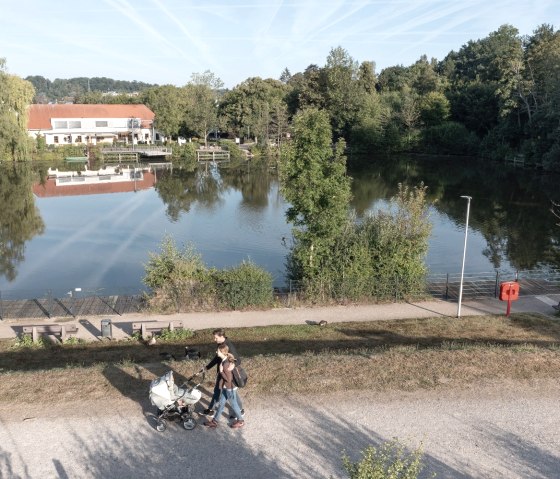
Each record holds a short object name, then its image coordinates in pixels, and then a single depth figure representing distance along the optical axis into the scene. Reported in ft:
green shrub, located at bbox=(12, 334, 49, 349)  53.62
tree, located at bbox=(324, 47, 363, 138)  272.51
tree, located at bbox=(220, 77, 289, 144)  280.10
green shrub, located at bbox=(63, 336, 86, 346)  54.70
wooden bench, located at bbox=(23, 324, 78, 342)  54.65
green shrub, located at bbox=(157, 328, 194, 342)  55.42
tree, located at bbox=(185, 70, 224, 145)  277.23
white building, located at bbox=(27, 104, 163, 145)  265.13
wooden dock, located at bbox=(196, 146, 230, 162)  257.55
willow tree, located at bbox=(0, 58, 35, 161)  200.03
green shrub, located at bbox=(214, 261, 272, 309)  62.80
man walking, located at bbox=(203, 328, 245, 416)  33.24
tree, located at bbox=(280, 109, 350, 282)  66.44
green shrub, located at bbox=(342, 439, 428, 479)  20.13
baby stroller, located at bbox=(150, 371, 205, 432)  34.17
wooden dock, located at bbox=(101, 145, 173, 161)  250.37
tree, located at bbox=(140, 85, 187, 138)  273.75
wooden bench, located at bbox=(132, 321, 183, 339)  55.77
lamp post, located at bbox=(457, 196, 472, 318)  61.46
